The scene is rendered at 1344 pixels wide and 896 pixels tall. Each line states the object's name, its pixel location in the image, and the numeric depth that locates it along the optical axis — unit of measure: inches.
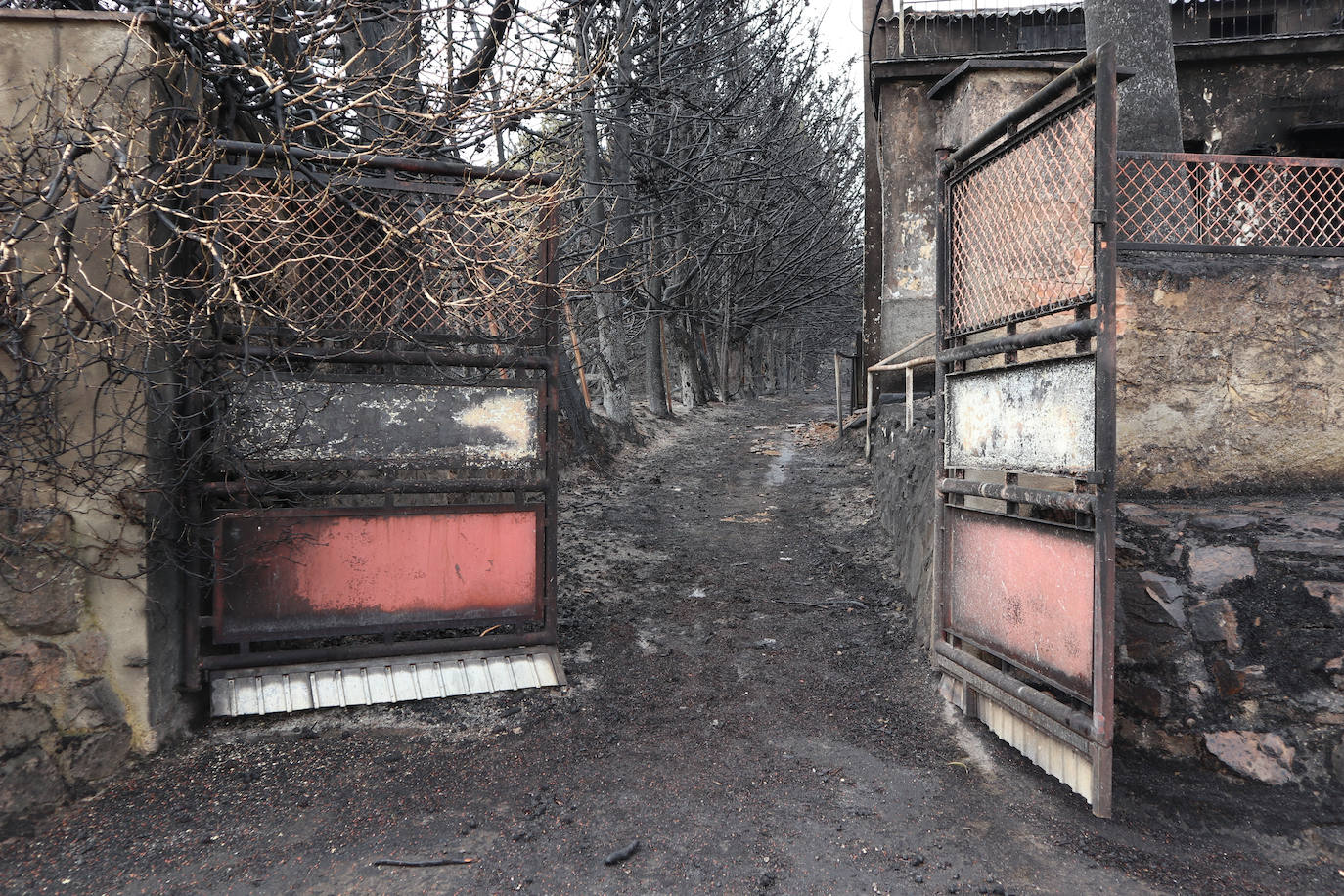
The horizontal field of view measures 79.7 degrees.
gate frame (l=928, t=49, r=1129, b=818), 129.2
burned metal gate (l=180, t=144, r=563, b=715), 167.9
